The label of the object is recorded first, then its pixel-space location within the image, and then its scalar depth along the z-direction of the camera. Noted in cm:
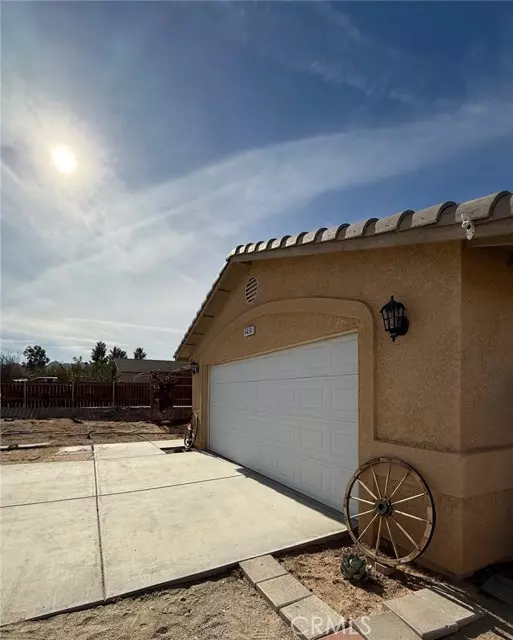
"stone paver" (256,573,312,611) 328
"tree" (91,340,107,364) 5348
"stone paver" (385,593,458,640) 282
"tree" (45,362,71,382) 2775
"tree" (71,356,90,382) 2783
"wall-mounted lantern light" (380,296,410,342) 433
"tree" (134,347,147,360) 6869
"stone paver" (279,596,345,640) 288
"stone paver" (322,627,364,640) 281
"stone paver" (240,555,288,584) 372
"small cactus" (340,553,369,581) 373
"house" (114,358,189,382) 4281
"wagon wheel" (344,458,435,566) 392
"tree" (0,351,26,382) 2831
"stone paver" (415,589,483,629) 300
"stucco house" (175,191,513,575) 380
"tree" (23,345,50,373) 5644
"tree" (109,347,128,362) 6476
